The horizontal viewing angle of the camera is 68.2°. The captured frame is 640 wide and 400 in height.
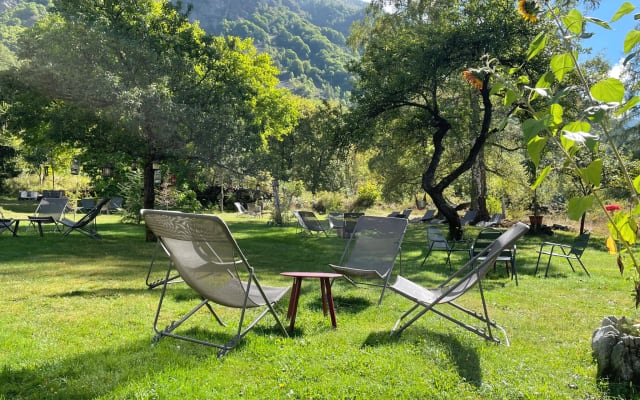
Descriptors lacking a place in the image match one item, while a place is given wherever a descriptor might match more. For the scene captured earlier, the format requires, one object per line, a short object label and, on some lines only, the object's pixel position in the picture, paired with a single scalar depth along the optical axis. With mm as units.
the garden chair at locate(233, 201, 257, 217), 22016
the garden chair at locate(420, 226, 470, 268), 8344
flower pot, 15617
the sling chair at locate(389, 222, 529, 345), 3791
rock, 2930
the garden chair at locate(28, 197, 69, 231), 11812
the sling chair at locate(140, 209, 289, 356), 3307
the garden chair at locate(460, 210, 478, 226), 16656
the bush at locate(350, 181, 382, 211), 25609
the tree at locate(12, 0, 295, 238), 8945
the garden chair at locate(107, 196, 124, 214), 18953
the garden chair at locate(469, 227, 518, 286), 7186
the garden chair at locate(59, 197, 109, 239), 10091
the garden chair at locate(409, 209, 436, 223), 19841
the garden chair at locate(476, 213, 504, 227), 15086
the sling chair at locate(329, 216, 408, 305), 5988
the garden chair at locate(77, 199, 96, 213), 16881
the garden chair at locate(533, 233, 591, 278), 7623
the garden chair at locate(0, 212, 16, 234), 10609
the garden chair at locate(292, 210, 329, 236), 12875
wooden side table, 4053
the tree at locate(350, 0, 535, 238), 10906
